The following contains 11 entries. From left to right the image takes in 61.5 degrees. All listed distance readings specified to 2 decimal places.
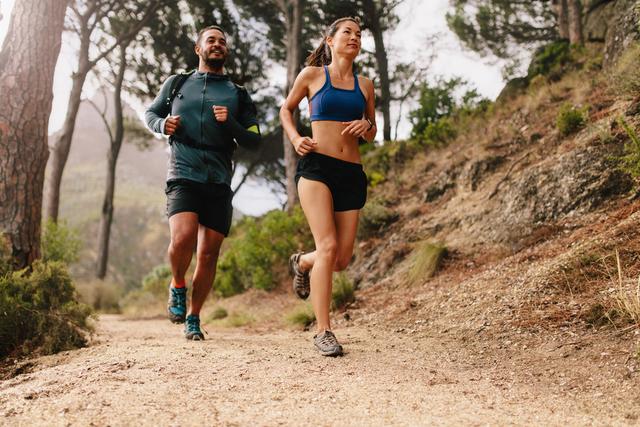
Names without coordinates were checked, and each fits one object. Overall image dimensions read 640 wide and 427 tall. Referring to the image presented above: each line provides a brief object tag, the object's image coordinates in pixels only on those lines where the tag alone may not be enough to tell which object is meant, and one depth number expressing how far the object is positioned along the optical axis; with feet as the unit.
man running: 13.15
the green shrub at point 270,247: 30.30
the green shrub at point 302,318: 17.75
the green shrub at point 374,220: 26.73
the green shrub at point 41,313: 12.99
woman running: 11.09
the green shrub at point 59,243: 32.04
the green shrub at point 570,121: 21.66
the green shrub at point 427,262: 19.02
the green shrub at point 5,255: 13.97
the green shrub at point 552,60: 34.14
